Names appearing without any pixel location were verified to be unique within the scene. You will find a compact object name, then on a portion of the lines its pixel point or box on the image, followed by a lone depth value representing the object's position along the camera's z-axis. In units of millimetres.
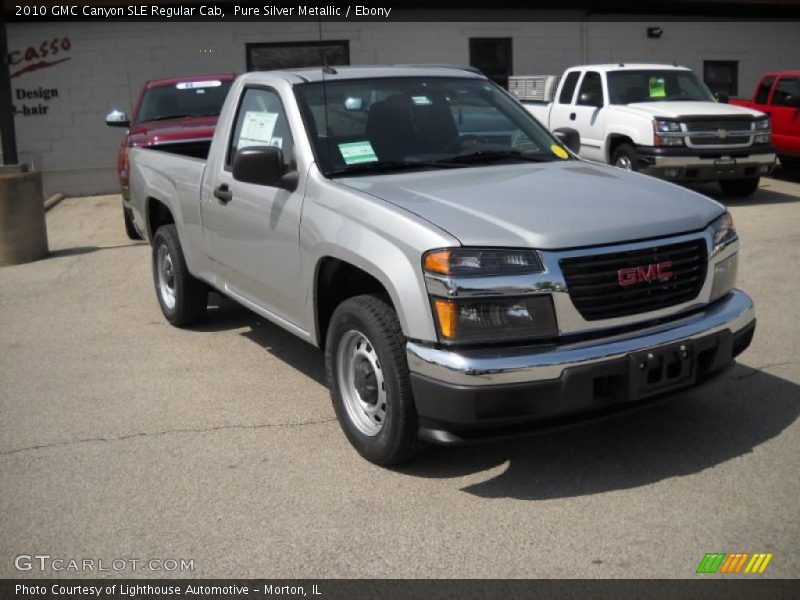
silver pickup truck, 3865
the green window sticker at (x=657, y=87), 13305
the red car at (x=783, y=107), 14023
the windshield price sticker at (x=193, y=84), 12062
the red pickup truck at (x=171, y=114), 10750
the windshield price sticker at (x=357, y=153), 4992
